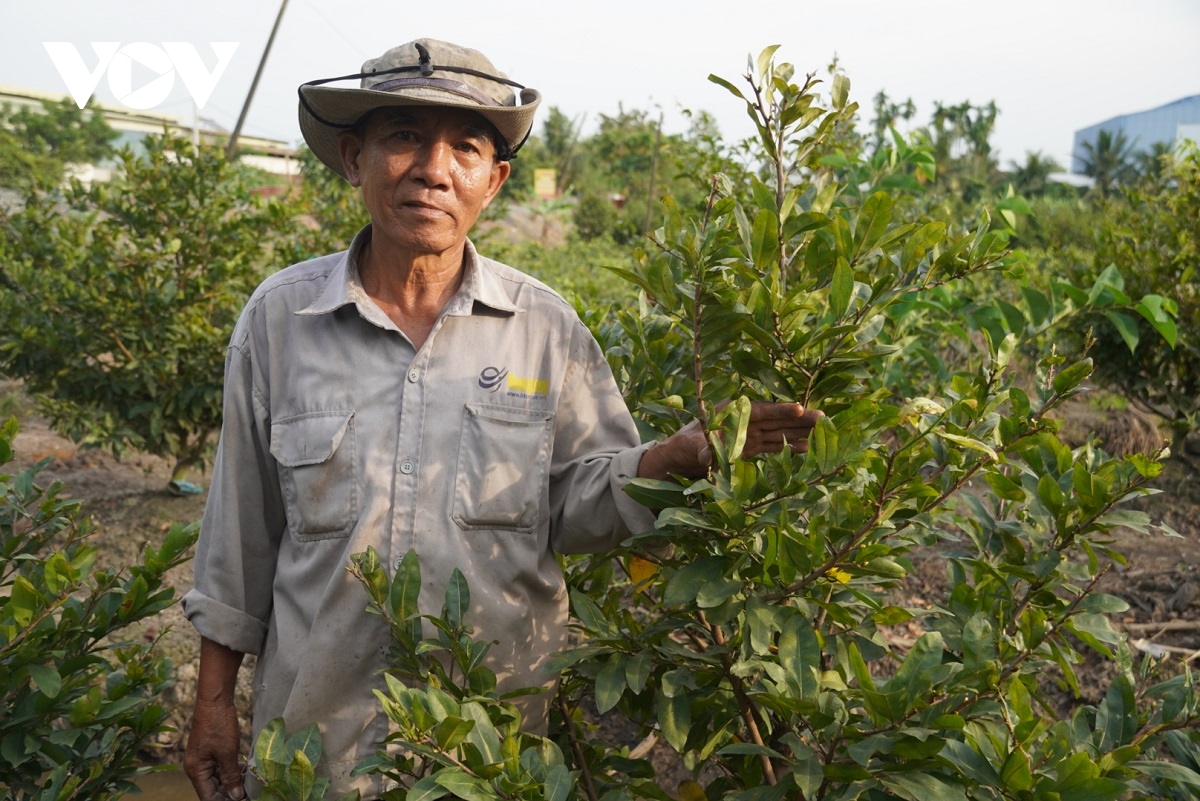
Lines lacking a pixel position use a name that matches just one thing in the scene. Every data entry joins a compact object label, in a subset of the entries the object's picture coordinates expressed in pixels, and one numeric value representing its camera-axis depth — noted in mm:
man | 1871
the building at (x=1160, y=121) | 61531
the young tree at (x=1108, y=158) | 46281
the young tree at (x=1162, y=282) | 5266
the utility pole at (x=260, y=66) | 14397
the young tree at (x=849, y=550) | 1404
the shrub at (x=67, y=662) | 1979
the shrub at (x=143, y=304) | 5301
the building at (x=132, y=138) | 31203
